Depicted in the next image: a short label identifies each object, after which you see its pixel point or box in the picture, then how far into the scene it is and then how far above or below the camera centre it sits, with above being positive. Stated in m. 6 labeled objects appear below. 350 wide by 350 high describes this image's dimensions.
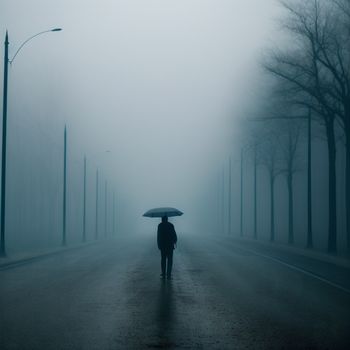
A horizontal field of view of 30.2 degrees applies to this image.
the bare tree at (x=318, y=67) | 33.41 +7.51
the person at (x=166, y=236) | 19.38 -0.85
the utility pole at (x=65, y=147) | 51.99 +4.97
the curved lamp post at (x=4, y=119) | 31.80 +4.56
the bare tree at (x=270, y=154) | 58.09 +5.02
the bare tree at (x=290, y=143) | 51.81 +5.60
